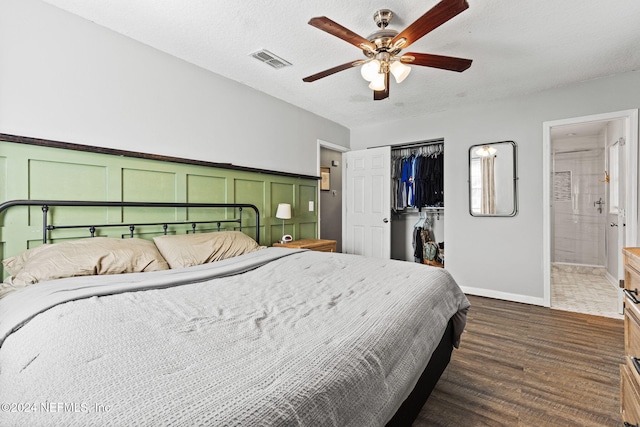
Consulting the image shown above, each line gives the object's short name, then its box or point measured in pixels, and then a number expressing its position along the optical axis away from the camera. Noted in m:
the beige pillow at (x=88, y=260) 1.65
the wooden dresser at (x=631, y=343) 1.16
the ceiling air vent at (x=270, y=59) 2.63
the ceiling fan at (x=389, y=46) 1.70
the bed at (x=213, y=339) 0.65
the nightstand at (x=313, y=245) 3.46
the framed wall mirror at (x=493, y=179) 3.74
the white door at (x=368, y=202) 4.59
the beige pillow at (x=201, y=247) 2.20
